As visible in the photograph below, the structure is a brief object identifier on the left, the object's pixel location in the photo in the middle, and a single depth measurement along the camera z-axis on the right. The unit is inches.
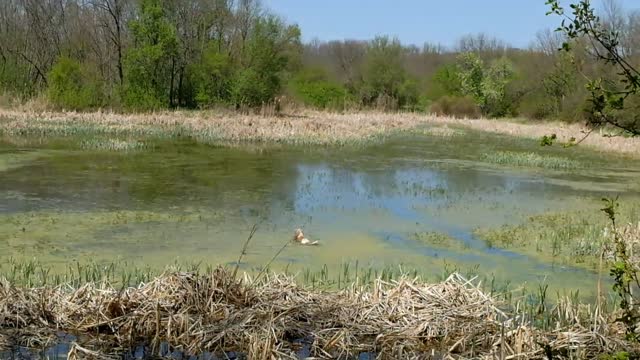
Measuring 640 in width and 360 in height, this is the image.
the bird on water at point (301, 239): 280.4
